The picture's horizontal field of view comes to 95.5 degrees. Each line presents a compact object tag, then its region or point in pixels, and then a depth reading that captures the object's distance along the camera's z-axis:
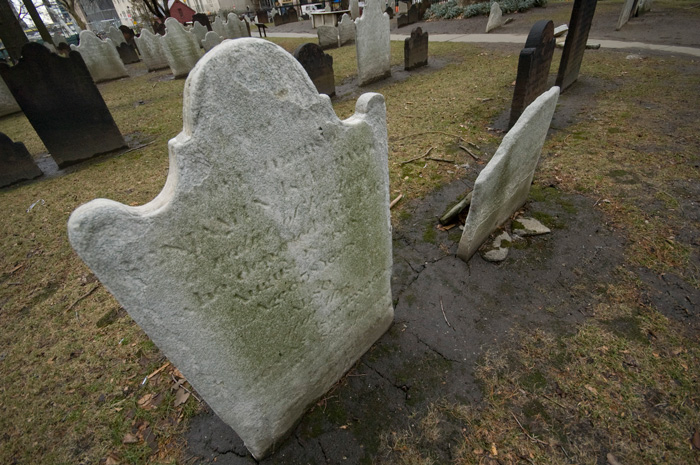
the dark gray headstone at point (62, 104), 4.89
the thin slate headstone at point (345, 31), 13.43
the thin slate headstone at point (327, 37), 13.11
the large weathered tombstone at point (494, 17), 12.53
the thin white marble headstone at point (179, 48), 10.05
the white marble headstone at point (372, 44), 7.45
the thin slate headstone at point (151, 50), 12.30
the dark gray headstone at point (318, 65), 6.80
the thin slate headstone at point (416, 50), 8.70
